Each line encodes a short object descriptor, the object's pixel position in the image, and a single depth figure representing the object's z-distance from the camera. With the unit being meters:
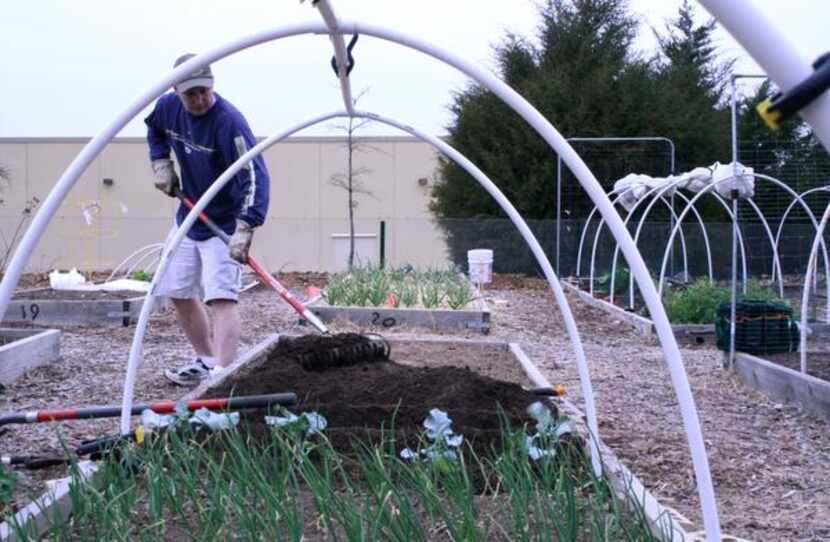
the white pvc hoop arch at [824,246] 9.53
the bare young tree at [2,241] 14.62
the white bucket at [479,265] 15.47
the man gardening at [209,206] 5.07
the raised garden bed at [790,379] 5.33
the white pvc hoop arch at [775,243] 9.78
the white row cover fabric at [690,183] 8.04
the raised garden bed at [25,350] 5.73
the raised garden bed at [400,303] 9.64
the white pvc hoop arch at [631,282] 11.21
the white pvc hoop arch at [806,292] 5.94
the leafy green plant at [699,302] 9.95
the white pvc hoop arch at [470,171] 3.48
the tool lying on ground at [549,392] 4.40
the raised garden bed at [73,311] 9.55
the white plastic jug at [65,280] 11.69
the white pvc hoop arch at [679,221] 10.60
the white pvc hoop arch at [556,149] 2.21
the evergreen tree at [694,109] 23.12
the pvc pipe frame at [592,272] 14.07
